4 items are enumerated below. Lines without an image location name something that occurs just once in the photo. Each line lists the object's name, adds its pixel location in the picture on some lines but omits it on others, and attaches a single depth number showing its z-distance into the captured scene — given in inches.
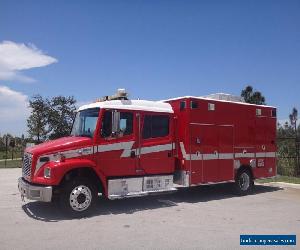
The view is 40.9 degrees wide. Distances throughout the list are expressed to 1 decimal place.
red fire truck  374.0
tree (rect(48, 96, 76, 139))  1381.6
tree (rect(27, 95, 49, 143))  1414.9
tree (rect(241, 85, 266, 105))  1318.9
